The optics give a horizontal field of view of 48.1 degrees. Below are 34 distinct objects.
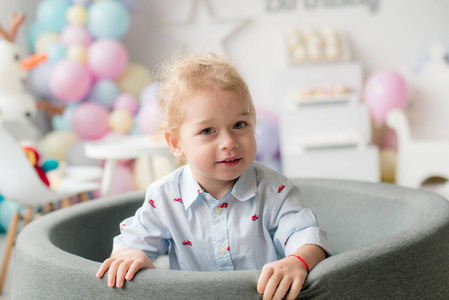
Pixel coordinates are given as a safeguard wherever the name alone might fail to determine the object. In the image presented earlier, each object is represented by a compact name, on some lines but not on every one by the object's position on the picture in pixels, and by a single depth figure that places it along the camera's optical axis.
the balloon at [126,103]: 3.64
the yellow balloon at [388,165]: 3.72
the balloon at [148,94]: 3.53
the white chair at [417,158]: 3.09
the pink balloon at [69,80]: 3.42
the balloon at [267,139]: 3.66
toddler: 1.11
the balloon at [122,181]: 3.37
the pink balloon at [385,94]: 3.51
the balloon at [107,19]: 3.56
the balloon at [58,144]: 3.46
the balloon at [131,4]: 3.82
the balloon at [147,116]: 3.35
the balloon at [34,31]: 3.76
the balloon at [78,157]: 3.39
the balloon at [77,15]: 3.58
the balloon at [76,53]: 3.55
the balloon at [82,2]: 3.64
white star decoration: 4.14
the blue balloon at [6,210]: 2.93
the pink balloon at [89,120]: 3.56
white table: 2.38
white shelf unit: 3.46
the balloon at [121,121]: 3.61
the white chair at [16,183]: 2.12
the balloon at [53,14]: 3.60
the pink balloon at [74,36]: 3.58
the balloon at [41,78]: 3.57
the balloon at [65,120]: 3.65
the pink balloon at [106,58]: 3.55
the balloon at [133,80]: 3.77
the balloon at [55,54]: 3.55
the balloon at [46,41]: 3.63
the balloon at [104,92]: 3.63
